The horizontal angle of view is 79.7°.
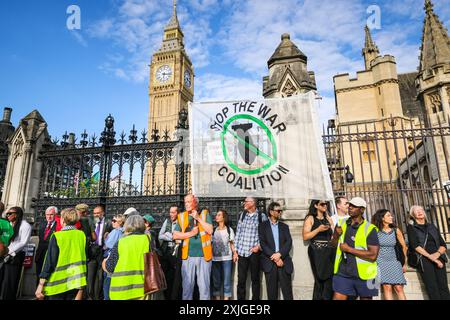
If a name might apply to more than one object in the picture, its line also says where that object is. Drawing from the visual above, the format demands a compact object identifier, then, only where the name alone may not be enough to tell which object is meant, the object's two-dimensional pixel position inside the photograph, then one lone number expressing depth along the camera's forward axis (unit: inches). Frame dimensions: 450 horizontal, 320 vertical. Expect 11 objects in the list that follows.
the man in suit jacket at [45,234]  208.7
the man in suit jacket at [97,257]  212.4
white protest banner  199.9
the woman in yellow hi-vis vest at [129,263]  134.3
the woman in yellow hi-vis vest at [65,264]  147.5
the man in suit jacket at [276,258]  169.8
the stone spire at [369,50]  1316.4
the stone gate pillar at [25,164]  302.4
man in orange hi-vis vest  179.0
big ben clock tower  3078.2
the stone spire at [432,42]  666.2
